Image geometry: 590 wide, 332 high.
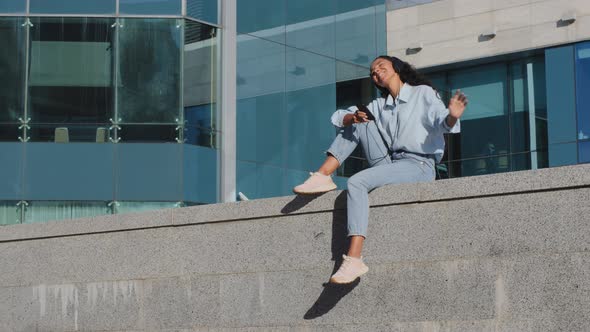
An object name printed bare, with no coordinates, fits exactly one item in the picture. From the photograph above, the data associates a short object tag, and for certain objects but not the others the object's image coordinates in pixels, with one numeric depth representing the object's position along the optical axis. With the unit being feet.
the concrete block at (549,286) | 21.48
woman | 24.80
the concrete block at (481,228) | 22.07
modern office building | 65.31
